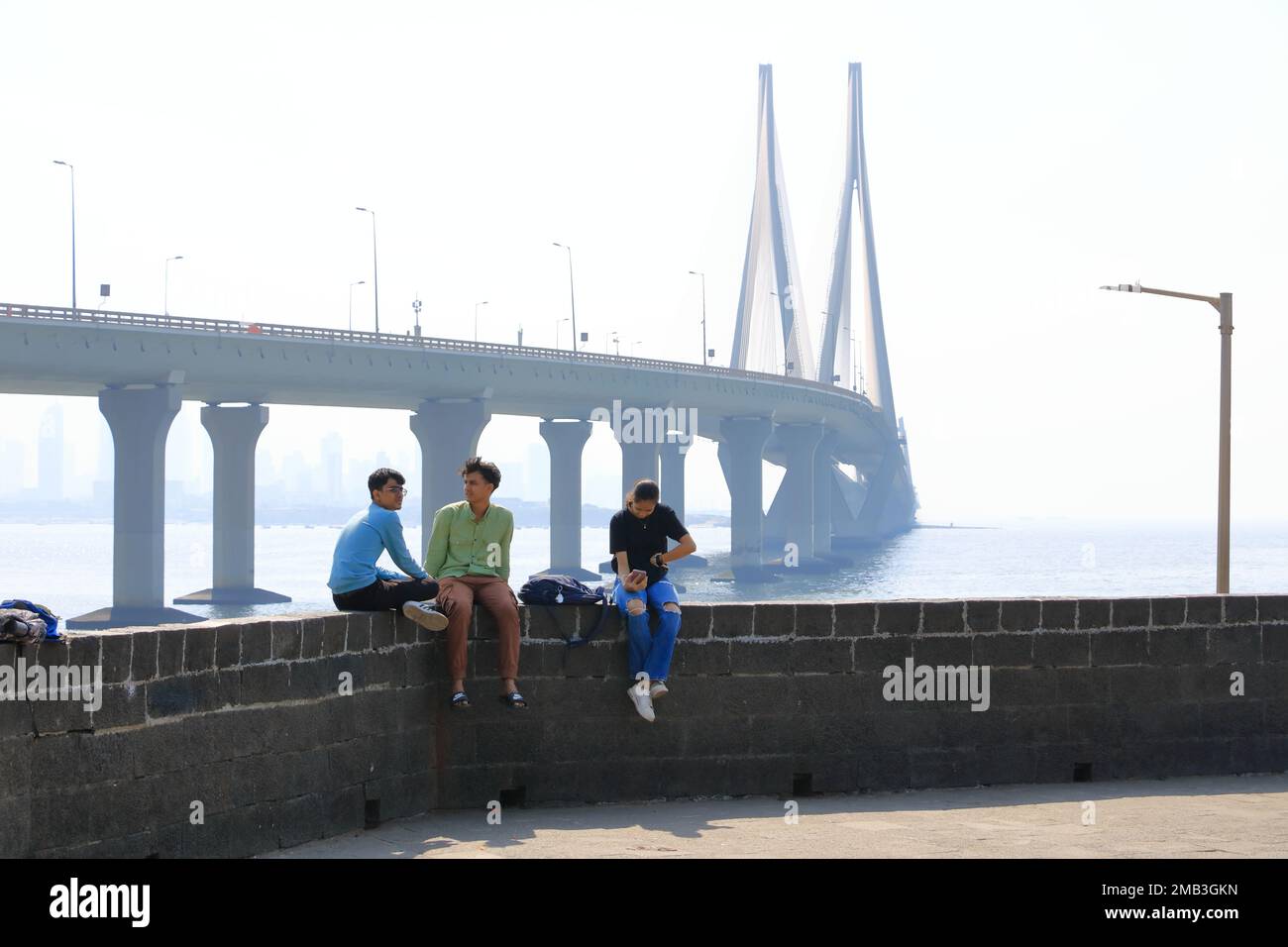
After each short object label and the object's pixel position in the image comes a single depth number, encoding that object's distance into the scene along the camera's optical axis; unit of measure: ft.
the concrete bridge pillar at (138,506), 197.57
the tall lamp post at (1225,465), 59.82
